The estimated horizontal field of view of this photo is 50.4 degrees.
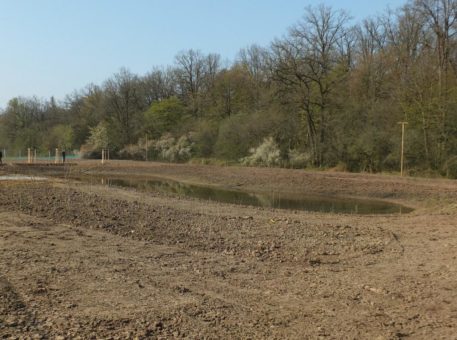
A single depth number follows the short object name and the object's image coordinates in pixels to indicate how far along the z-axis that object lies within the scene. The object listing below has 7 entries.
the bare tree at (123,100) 80.56
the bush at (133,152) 71.00
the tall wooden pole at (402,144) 30.79
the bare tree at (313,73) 43.12
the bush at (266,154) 44.75
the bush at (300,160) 43.03
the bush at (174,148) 61.84
